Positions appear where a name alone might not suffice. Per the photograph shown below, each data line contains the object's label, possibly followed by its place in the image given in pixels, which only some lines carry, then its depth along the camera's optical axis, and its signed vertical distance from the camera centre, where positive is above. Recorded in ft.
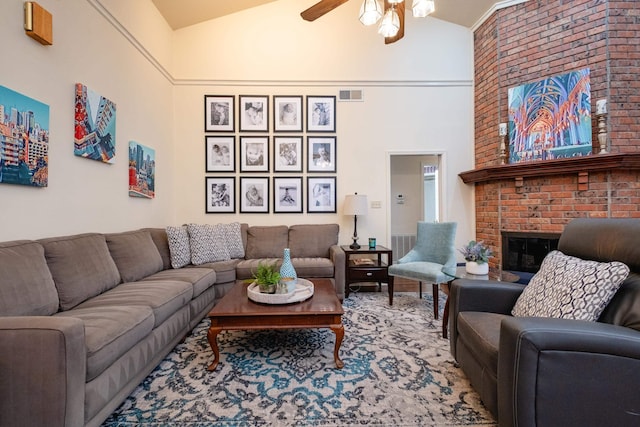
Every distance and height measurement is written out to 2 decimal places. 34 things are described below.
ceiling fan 6.43 +4.93
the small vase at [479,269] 7.41 -1.52
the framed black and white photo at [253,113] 13.75 +4.85
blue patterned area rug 4.92 -3.55
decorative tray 6.77 -2.05
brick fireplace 10.21 +4.15
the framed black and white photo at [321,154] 13.89 +2.85
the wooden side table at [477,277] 7.09 -1.70
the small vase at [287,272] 7.25 -1.53
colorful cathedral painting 10.59 +3.64
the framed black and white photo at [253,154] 13.76 +2.85
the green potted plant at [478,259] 7.40 -1.26
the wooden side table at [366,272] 11.25 -2.40
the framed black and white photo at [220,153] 13.74 +2.91
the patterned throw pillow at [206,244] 10.67 -1.20
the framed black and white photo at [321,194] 13.89 +0.89
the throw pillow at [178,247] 10.12 -1.21
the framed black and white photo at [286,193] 13.85 +0.96
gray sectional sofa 3.67 -1.88
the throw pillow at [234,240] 11.91 -1.14
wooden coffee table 6.31 -2.39
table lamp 12.63 +0.27
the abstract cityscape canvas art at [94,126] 7.67 +2.59
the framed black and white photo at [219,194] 13.75 +0.93
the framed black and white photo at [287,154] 13.83 +2.86
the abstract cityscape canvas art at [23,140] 5.76 +1.63
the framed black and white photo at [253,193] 13.79 +0.96
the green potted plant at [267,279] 7.11 -1.68
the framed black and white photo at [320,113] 13.87 +4.86
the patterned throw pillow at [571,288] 4.23 -1.27
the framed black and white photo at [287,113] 13.82 +4.83
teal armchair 9.39 -1.75
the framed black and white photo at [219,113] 13.71 +4.85
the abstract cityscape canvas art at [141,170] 10.25 +1.66
